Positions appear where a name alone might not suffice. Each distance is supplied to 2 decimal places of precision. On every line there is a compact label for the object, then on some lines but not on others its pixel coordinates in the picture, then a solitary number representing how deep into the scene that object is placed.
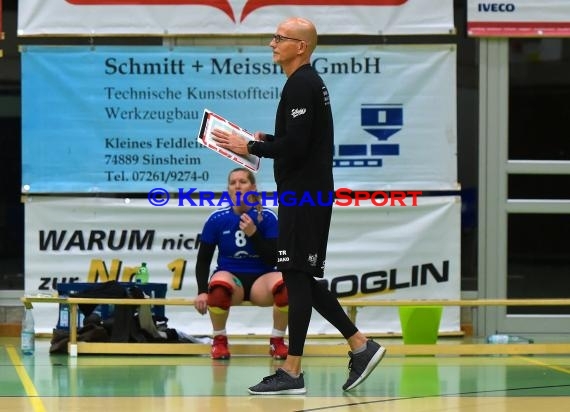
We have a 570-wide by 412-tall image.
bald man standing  11.82
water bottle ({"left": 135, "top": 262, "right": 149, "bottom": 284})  18.73
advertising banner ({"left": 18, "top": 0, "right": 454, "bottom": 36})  19.19
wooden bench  16.08
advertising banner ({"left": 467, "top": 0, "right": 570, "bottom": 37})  19.23
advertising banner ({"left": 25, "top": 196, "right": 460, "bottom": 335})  19.20
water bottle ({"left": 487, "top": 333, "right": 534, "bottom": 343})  17.92
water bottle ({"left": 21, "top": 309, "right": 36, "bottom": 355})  16.64
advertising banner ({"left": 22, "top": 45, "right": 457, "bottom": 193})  19.17
